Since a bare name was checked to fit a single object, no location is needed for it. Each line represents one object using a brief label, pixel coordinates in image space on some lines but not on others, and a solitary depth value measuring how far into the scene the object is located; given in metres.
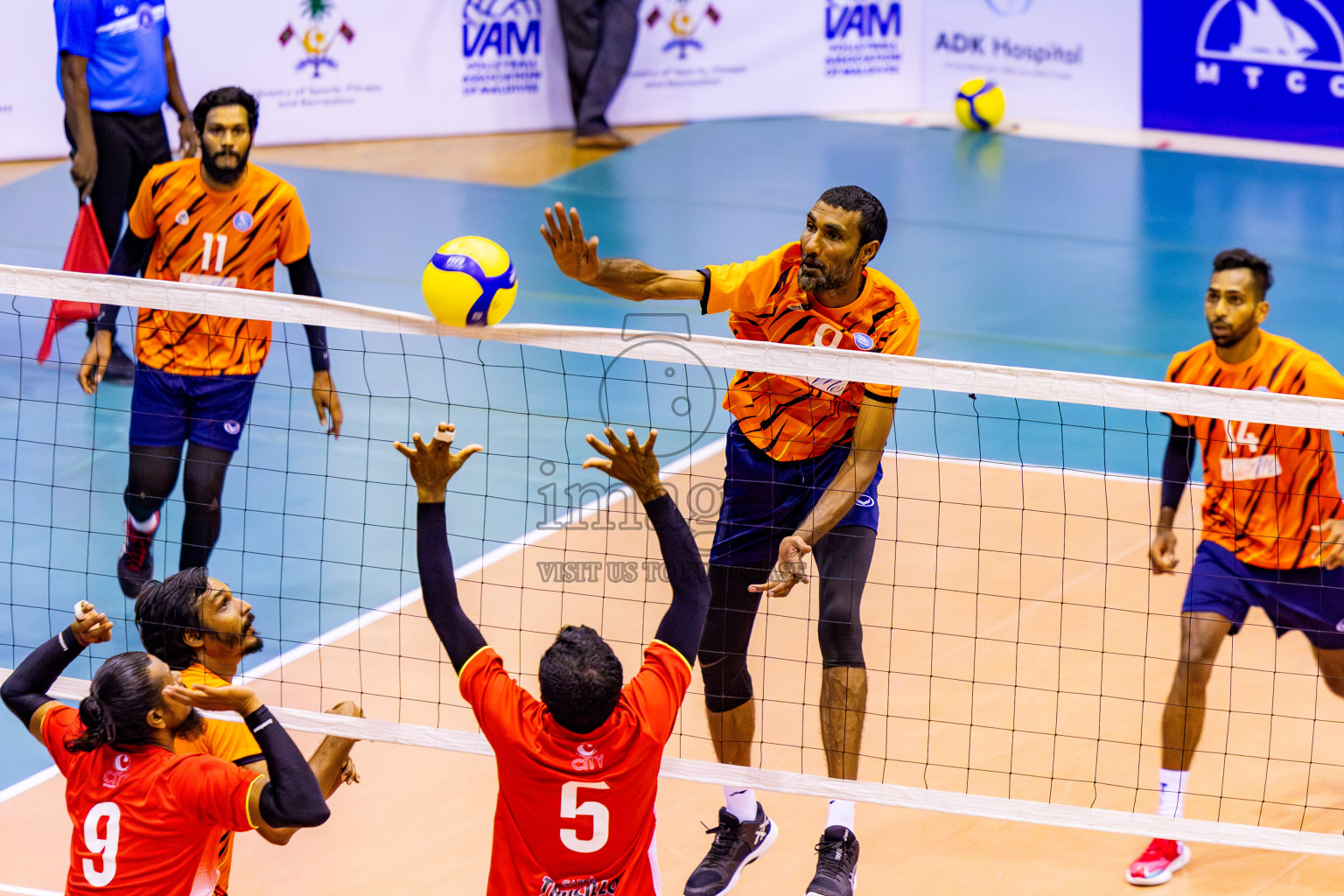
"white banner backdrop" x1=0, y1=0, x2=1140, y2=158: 30.08
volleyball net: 10.58
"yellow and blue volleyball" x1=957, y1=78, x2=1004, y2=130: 32.53
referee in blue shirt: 20.27
